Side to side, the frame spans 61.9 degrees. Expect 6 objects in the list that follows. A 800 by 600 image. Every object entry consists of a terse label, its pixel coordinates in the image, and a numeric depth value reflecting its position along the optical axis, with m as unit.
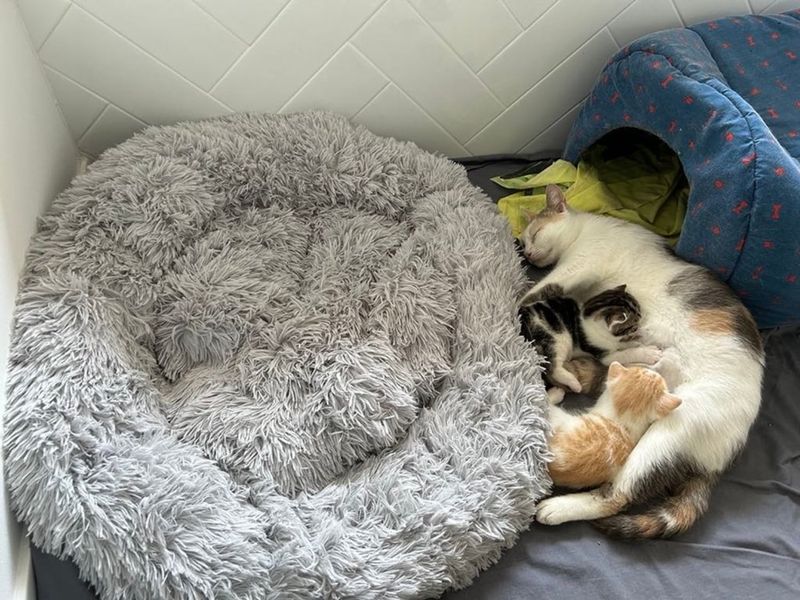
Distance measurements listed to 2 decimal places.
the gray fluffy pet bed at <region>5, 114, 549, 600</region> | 0.95
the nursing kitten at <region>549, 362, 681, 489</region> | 1.11
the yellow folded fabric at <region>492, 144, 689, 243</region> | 1.52
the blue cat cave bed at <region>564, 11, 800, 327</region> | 1.12
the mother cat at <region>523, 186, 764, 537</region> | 1.10
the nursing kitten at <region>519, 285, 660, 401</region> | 1.26
